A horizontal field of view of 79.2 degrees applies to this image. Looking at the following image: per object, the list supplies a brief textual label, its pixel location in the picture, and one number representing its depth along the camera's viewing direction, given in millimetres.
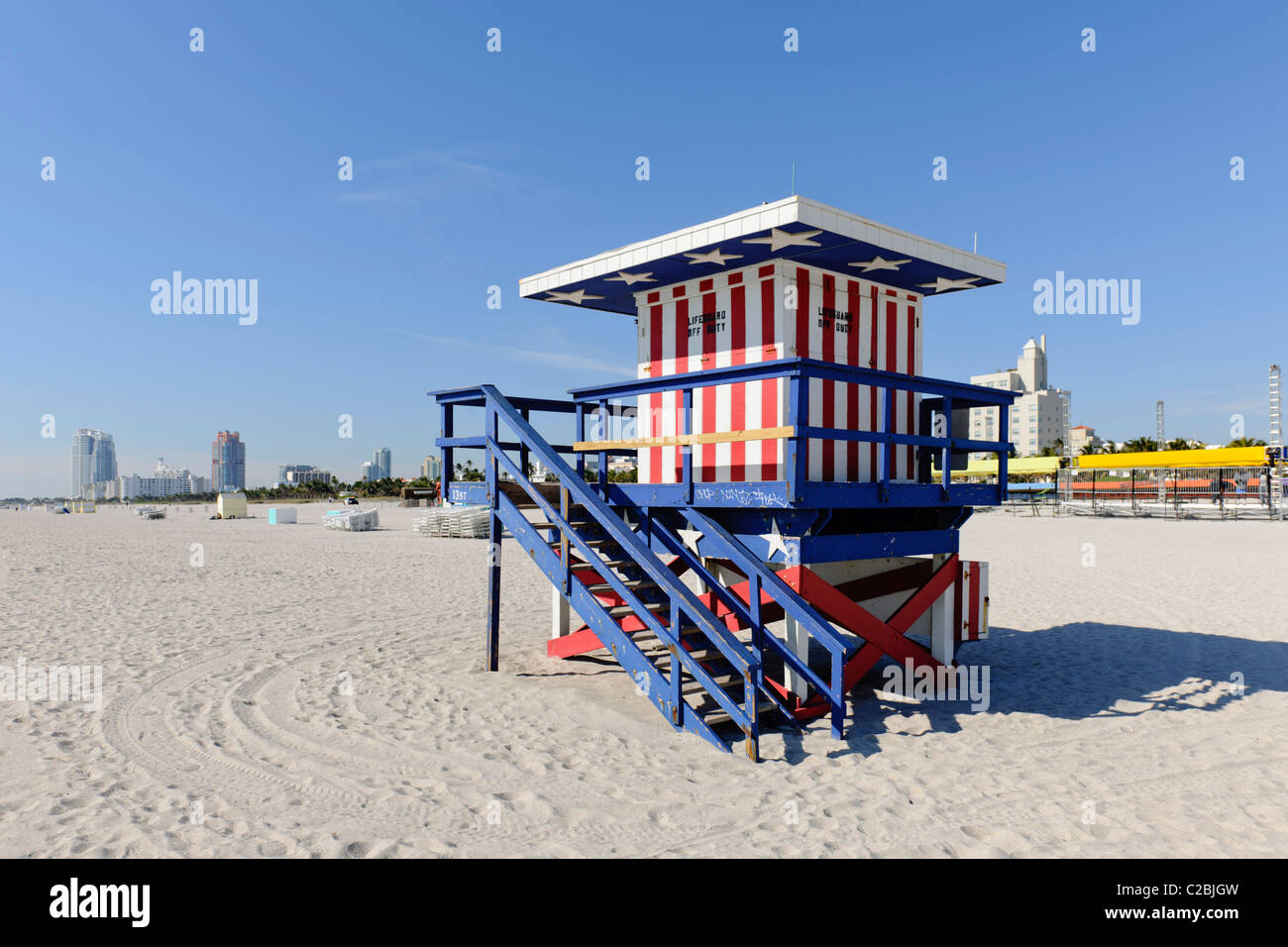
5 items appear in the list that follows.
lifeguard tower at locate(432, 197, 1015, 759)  6465
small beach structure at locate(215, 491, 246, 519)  49406
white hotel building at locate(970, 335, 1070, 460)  162125
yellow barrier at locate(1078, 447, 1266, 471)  37219
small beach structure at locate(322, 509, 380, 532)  34438
